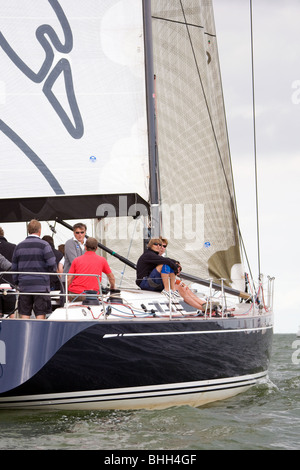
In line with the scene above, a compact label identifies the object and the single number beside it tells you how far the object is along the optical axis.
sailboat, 15.55
